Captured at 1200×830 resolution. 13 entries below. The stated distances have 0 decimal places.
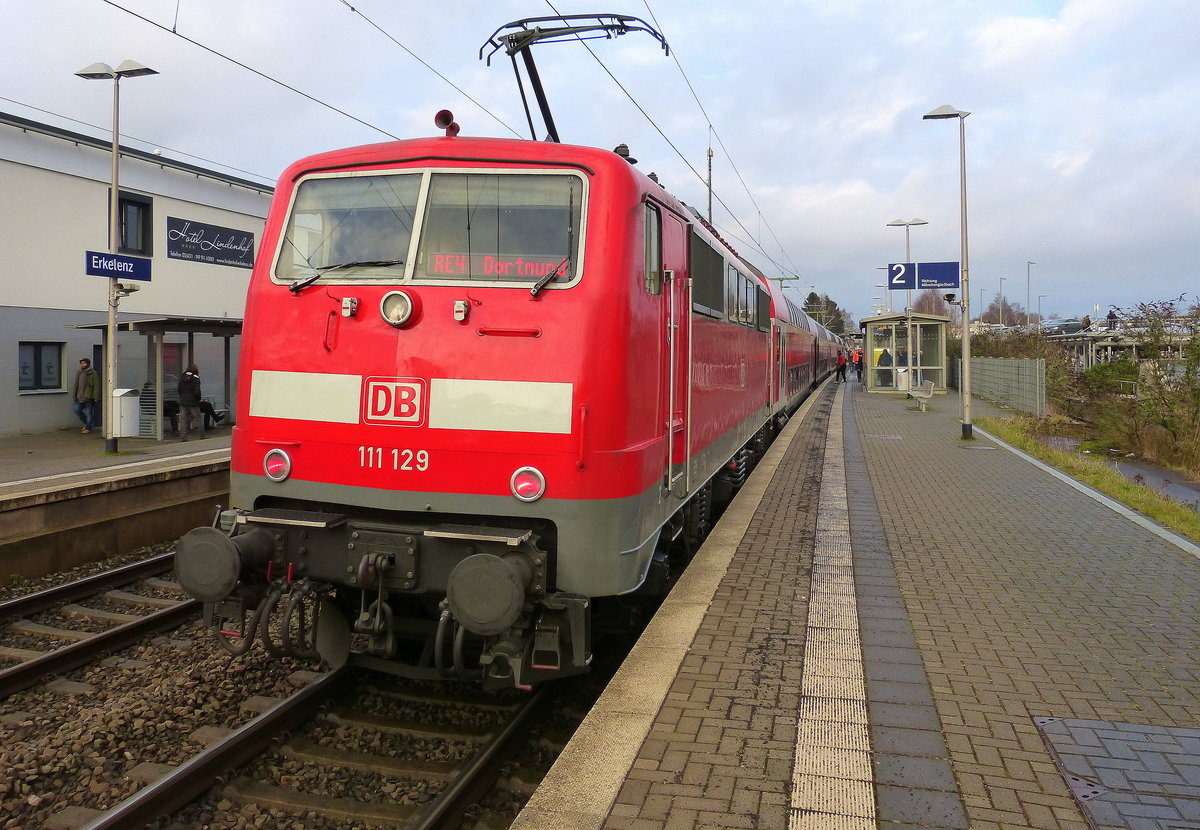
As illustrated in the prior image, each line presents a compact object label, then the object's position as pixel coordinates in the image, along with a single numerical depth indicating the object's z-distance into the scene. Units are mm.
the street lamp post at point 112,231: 15523
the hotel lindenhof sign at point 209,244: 22641
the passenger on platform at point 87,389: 18984
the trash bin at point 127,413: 16592
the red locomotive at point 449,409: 4340
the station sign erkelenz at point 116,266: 14656
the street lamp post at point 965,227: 17531
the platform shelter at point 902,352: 30375
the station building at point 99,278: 18547
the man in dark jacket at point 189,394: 18312
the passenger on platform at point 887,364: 32156
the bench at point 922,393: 24683
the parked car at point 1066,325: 78625
